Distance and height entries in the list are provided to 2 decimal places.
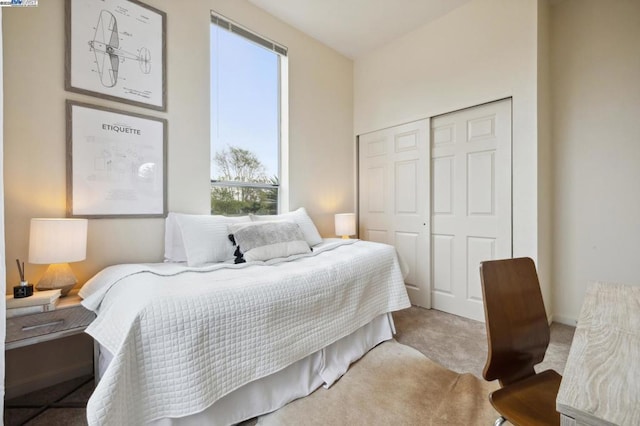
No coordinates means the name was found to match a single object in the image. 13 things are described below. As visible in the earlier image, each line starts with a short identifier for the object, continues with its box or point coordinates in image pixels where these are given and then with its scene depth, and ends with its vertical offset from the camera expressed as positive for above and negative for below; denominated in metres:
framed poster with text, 1.78 +0.34
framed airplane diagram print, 1.79 +1.14
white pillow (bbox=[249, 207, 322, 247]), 2.60 -0.11
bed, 1.06 -0.55
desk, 0.51 -0.38
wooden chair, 0.92 -0.52
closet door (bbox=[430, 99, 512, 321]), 2.54 +0.09
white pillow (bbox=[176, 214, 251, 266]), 1.94 -0.22
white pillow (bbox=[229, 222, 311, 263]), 2.00 -0.24
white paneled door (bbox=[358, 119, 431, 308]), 3.04 +0.19
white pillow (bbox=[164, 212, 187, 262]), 2.09 -0.26
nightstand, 1.30 -0.58
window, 2.54 +0.91
